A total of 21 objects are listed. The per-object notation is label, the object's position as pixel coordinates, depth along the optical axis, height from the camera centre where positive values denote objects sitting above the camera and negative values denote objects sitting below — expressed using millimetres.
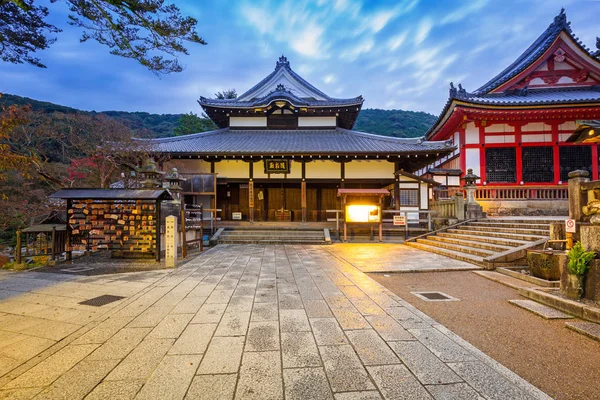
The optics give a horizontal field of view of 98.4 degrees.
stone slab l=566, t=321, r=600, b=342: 3295 -1682
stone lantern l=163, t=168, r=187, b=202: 10465 +1024
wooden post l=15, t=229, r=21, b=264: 7473 -1200
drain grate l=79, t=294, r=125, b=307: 4402 -1634
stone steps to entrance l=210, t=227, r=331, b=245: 12305 -1470
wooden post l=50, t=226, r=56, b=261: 7735 -1091
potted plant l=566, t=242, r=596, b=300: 4289 -1127
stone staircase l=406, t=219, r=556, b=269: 7145 -1292
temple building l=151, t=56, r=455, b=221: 14664 +2791
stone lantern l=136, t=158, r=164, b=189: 9570 +1274
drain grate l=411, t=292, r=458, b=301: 4848 -1771
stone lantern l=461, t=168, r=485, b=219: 11766 +98
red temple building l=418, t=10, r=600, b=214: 13617 +4597
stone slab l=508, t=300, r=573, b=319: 3951 -1717
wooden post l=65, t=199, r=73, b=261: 7887 -763
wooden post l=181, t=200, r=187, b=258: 8398 -993
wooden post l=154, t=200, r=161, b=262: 7812 -709
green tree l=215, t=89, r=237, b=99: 47400 +20734
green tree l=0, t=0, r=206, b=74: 6086 +4609
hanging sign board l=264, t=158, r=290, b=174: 15352 +2396
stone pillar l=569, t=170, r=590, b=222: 5398 +170
